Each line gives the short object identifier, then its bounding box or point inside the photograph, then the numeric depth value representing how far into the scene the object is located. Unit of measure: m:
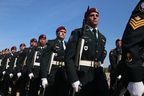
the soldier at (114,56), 4.51
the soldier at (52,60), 3.77
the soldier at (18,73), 5.99
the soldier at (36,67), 4.90
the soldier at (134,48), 1.66
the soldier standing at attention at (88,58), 2.57
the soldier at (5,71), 7.43
